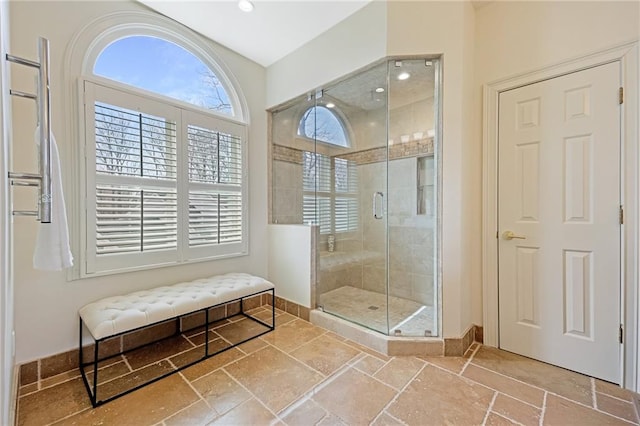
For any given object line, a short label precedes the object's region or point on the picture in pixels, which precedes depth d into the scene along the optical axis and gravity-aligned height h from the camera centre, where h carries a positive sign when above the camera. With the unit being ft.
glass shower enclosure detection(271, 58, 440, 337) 7.65 +0.89
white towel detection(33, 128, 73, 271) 4.41 -0.38
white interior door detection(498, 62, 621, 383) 5.71 -0.26
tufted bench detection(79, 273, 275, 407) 5.36 -2.17
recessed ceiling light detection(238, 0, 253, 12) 7.14 +5.55
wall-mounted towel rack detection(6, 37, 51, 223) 3.77 +1.13
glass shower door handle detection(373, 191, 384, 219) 10.57 +0.22
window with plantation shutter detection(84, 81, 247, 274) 6.45 +0.82
